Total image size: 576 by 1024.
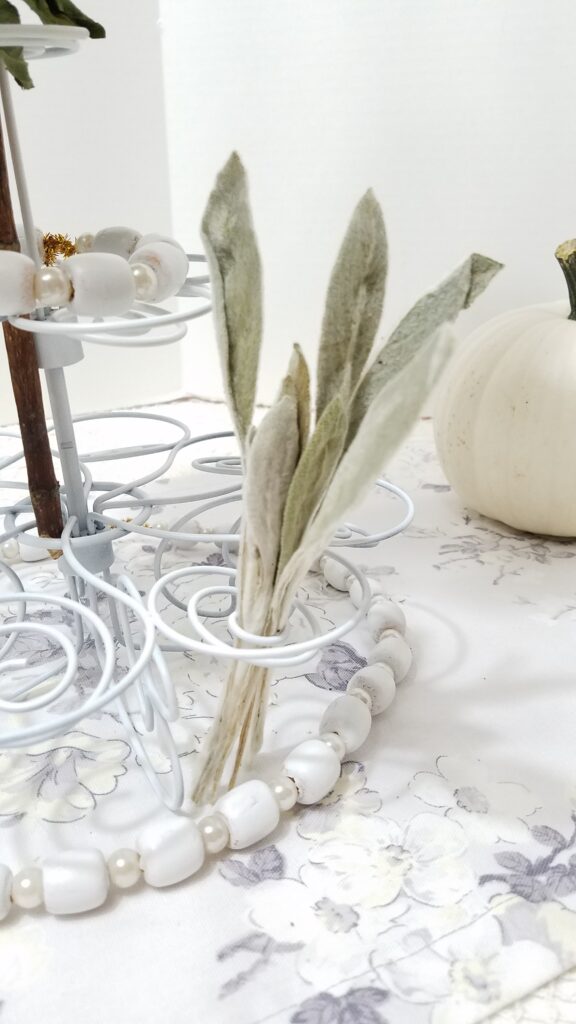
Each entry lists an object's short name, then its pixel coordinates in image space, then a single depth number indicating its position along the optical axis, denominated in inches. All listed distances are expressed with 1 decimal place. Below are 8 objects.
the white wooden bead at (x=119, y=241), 20.7
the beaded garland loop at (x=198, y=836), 16.2
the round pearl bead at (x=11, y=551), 30.1
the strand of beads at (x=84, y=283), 16.1
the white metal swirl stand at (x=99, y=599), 16.3
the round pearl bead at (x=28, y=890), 16.2
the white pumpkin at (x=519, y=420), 29.2
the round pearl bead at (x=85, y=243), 21.6
